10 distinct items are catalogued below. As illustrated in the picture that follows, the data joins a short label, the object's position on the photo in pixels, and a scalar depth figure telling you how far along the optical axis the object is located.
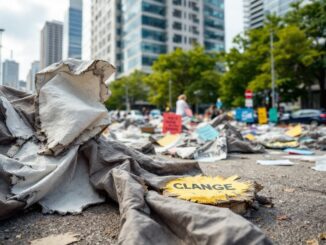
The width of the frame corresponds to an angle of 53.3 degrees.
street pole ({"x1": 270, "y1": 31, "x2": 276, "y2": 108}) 24.45
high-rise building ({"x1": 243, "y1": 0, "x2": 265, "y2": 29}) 108.12
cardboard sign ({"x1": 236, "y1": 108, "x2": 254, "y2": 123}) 17.91
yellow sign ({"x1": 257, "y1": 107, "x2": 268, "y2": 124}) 17.28
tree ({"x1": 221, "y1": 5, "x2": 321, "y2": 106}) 25.47
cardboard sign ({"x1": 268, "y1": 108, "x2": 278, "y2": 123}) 19.89
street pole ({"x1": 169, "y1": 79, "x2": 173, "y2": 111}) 37.22
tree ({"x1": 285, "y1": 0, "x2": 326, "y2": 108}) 28.40
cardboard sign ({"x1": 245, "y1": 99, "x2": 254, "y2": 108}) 18.59
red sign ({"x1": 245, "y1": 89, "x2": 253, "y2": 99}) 18.77
